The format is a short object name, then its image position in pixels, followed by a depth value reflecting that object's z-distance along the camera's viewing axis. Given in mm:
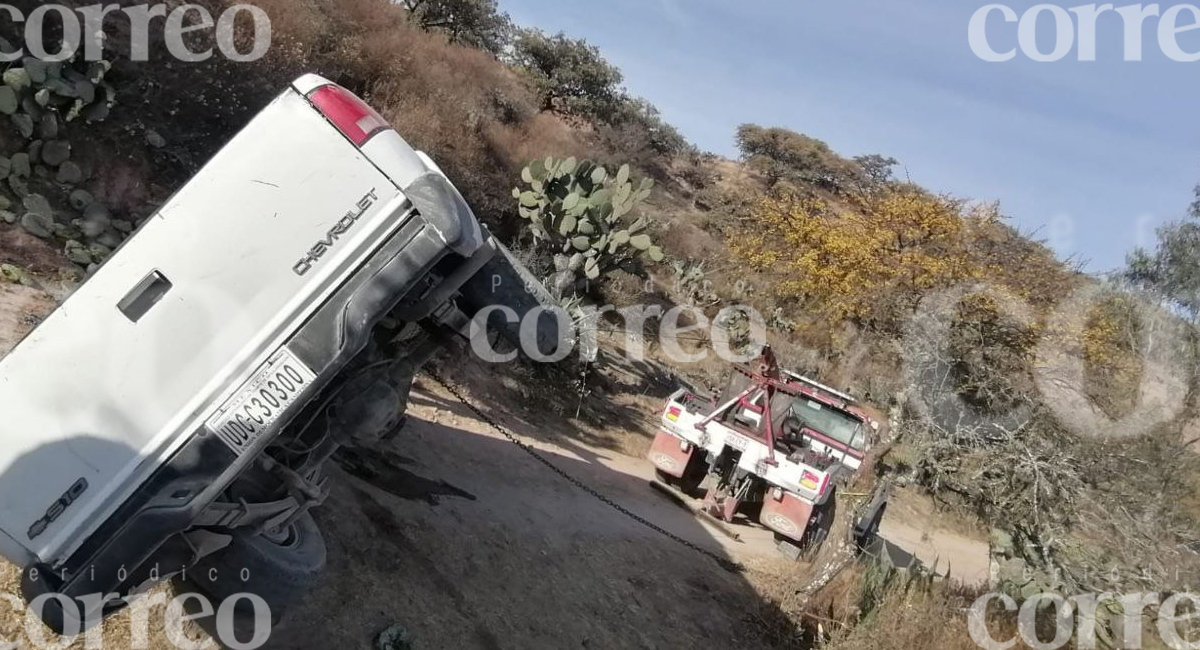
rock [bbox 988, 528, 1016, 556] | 6113
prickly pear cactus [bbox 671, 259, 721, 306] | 21625
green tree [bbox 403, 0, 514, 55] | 22828
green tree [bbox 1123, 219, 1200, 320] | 18500
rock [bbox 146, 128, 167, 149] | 9262
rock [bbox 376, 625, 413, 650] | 4181
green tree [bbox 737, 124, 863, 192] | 42375
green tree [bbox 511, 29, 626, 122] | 28828
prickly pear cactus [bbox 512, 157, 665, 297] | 11992
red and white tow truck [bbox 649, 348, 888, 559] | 8469
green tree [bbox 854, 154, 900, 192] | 46969
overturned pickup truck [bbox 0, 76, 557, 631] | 2951
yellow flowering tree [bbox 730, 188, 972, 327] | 19125
